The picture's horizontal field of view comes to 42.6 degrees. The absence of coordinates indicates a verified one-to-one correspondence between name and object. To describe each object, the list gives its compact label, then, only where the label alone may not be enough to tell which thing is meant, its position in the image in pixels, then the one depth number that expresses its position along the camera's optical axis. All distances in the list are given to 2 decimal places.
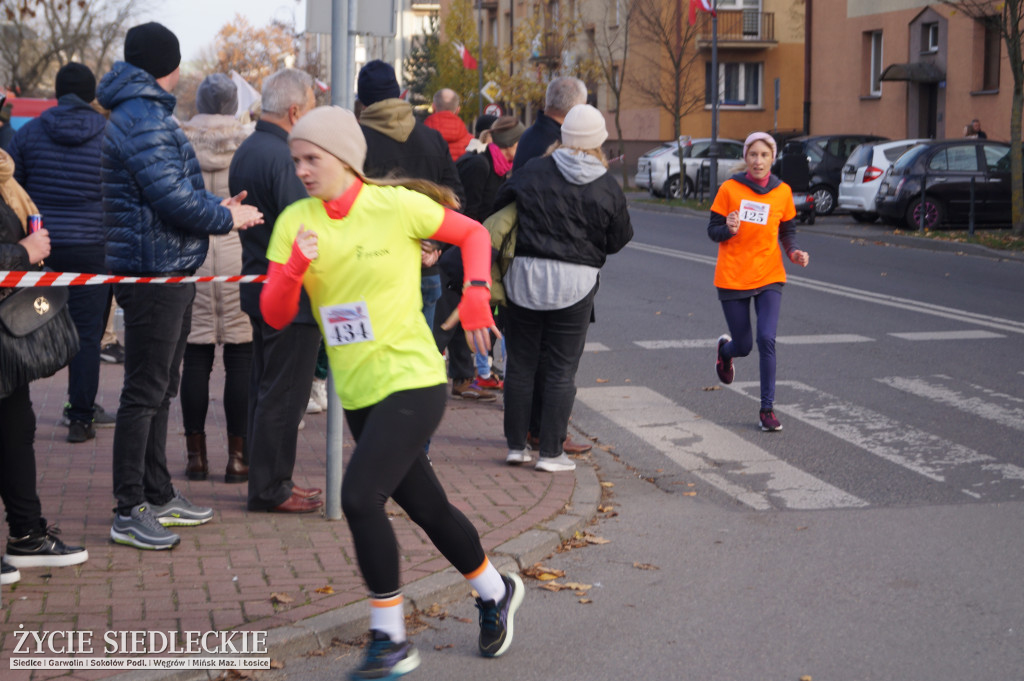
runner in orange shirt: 8.41
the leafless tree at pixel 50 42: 70.88
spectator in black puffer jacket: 6.82
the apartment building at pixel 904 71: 33.50
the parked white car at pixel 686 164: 37.53
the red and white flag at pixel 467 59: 49.95
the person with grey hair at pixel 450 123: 9.01
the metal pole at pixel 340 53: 5.82
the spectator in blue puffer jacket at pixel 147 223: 5.31
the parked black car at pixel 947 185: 23.12
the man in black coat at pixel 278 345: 6.06
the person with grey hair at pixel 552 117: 7.56
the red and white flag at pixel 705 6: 33.72
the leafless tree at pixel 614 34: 51.59
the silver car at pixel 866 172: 24.45
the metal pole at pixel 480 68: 57.29
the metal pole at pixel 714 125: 33.88
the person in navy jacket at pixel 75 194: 7.78
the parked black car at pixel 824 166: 28.61
